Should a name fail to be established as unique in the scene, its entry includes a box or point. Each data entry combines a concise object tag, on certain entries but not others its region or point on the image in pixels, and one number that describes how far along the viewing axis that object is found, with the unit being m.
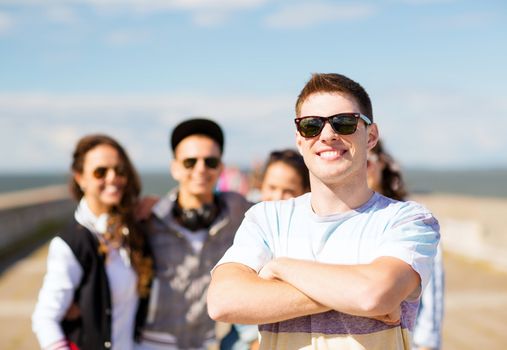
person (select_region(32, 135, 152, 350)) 3.66
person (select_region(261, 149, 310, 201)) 4.14
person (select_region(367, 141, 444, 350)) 4.16
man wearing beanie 3.99
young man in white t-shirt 2.21
